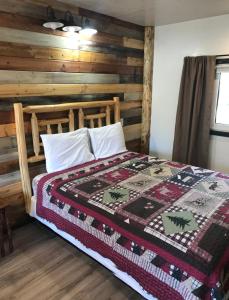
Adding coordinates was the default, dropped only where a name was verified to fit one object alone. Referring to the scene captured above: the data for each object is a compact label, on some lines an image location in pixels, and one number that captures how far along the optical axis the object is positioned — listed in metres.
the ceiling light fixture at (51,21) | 2.13
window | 2.98
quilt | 1.31
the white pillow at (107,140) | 2.77
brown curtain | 2.97
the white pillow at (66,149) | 2.36
